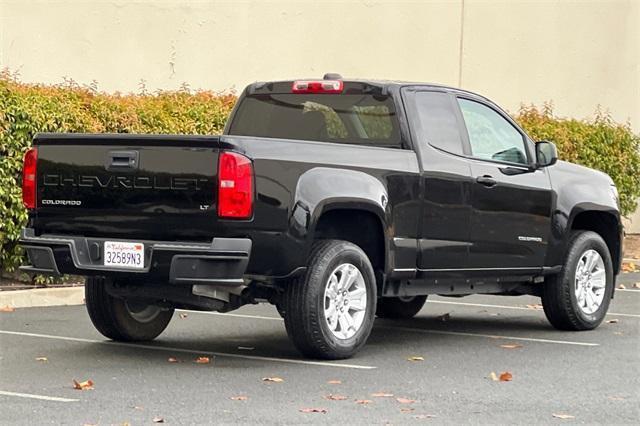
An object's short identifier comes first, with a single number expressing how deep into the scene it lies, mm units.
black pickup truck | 11069
